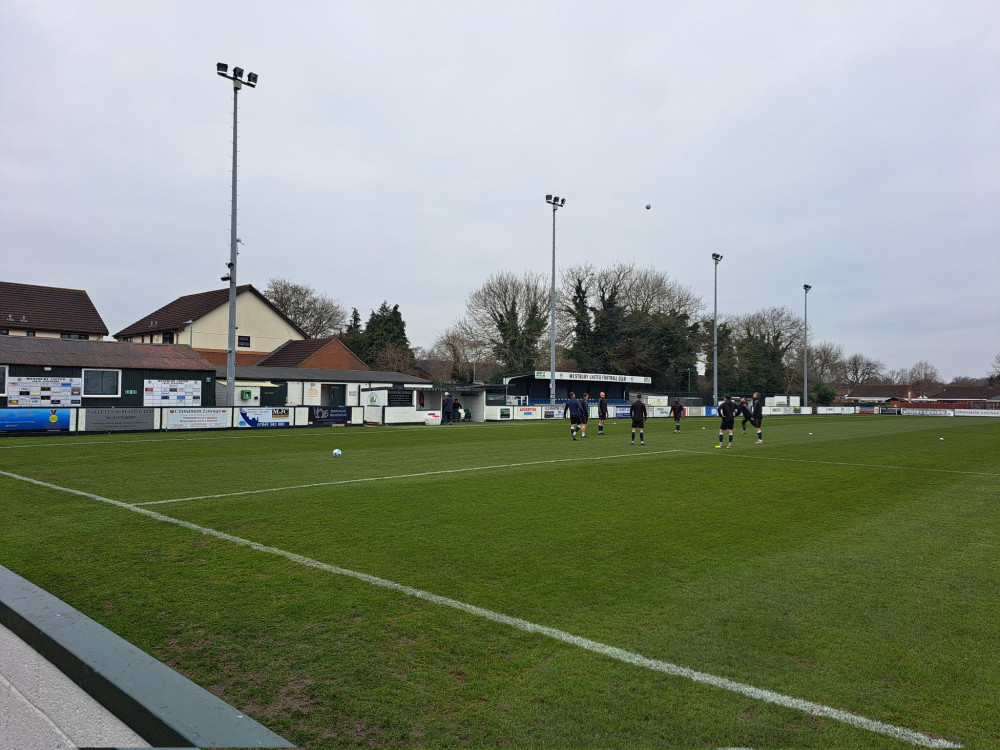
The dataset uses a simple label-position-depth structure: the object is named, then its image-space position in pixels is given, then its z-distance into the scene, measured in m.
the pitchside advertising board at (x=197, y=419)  27.97
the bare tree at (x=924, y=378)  121.12
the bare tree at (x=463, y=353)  67.06
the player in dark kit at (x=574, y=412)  25.36
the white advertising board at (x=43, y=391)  26.33
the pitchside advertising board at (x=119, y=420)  26.22
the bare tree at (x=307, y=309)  68.94
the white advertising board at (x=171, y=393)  30.53
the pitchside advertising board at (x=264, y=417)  30.12
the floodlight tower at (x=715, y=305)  51.56
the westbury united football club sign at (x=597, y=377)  49.72
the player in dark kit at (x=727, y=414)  21.95
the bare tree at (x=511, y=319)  65.50
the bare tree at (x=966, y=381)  129.38
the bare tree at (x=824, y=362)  90.88
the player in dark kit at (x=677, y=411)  30.66
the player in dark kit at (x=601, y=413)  28.17
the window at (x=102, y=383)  28.69
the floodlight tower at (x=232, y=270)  28.42
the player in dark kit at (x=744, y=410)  25.64
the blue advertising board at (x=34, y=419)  24.12
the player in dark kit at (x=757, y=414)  24.02
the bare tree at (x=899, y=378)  121.14
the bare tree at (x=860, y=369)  112.62
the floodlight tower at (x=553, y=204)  42.97
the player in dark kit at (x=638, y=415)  22.80
